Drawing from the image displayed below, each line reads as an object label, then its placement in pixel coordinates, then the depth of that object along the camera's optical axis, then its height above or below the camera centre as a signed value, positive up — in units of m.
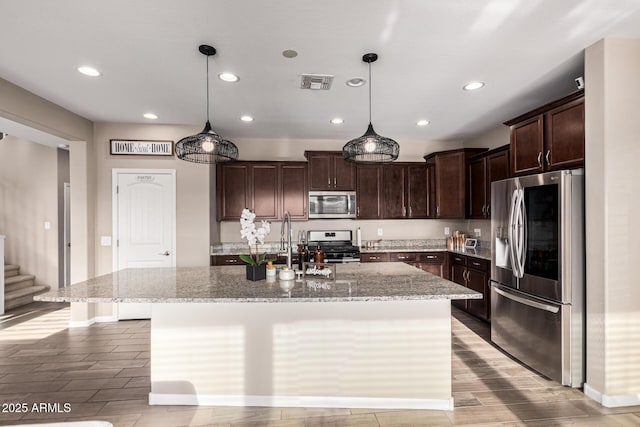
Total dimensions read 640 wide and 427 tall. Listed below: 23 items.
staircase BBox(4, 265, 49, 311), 4.90 -1.17
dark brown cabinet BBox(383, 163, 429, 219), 5.17 +0.36
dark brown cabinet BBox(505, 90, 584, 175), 2.57 +0.67
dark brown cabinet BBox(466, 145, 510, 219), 4.07 +0.50
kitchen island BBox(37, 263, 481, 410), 2.30 -0.99
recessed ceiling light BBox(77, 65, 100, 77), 2.77 +1.28
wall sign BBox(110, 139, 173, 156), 4.37 +0.94
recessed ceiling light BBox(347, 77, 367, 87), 2.98 +1.25
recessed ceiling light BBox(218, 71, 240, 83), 2.86 +1.25
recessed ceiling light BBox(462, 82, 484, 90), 3.11 +1.25
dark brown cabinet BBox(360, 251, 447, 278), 4.88 -0.69
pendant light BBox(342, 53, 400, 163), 2.57 +0.56
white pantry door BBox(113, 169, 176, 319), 4.37 -0.07
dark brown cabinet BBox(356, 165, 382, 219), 5.11 +0.36
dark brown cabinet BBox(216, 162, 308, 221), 4.91 +0.40
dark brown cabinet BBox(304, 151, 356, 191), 5.00 +0.68
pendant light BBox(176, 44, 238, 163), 2.43 +0.54
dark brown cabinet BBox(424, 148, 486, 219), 4.94 +0.51
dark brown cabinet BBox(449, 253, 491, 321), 3.96 -0.88
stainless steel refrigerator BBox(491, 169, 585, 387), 2.53 -0.52
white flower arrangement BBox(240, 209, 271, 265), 2.42 -0.12
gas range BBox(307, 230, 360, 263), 4.75 -0.49
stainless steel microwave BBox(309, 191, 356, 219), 5.00 +0.16
